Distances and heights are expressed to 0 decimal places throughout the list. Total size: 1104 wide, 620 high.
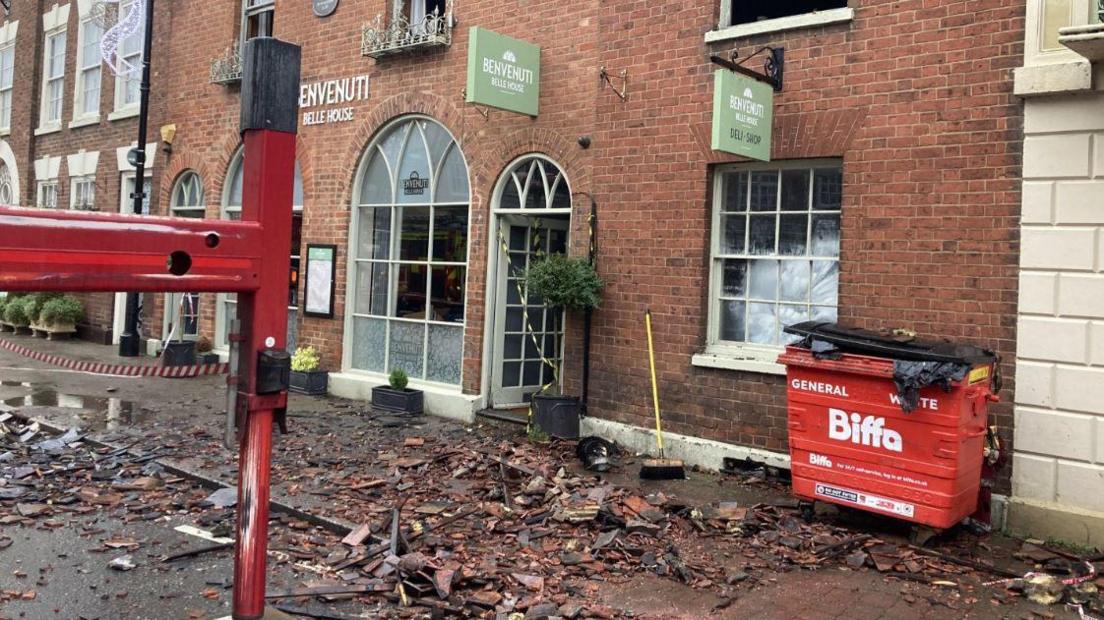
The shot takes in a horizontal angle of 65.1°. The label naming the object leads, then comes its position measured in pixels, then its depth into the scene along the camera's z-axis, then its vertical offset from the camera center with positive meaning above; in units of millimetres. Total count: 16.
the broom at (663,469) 7980 -1424
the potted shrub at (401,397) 10906 -1202
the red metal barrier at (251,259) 3311 +132
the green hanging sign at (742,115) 7195 +1757
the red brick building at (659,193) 7109 +1267
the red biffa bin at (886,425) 5938 -712
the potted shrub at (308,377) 12133 -1105
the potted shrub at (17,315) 18484 -665
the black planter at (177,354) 13820 -1007
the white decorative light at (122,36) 15573 +4646
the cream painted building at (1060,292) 6320 +316
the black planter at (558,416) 9156 -1120
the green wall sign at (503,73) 8867 +2530
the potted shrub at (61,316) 17406 -612
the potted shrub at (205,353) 14297 -1006
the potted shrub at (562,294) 8930 +170
